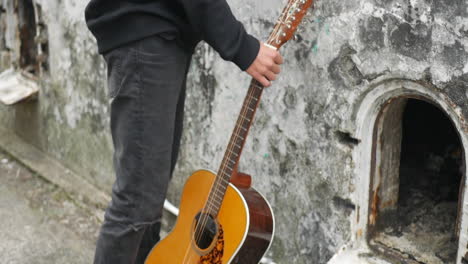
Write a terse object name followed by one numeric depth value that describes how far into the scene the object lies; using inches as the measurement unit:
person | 108.3
